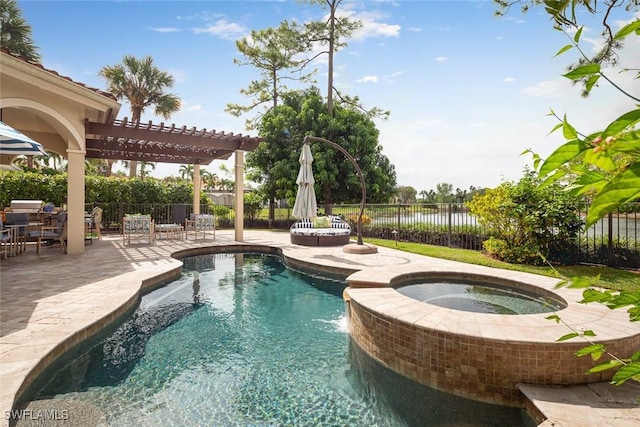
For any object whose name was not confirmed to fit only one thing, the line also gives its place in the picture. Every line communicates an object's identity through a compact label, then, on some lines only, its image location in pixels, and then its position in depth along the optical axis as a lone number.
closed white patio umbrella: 10.99
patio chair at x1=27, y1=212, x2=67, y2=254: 8.64
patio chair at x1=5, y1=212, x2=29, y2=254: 8.35
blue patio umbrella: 5.02
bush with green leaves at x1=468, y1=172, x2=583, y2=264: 7.26
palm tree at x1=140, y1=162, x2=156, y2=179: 44.89
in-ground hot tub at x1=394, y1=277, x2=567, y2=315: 4.60
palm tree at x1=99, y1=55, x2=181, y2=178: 20.75
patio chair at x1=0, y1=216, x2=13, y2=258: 7.41
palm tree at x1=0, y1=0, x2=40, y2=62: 14.53
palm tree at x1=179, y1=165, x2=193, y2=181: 55.16
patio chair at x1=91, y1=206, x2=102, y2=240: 11.83
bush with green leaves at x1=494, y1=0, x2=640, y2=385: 0.54
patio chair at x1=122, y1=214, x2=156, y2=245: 10.80
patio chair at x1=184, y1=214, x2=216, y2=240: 12.65
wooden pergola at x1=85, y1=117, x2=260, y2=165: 9.73
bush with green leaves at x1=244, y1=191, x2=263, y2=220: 19.61
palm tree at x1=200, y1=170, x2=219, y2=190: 56.19
